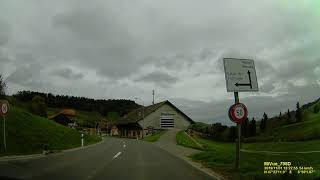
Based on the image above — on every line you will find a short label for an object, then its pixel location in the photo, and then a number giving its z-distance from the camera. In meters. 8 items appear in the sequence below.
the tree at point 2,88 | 42.52
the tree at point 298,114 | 59.62
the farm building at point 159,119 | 94.75
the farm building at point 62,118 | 101.12
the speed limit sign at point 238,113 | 15.95
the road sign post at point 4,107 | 24.77
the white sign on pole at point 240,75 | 16.36
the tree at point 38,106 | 65.62
